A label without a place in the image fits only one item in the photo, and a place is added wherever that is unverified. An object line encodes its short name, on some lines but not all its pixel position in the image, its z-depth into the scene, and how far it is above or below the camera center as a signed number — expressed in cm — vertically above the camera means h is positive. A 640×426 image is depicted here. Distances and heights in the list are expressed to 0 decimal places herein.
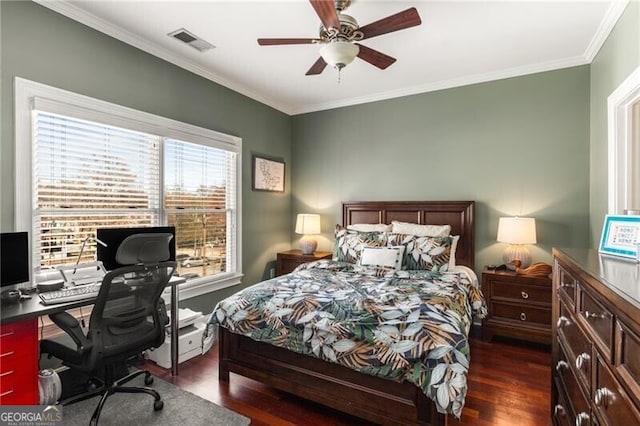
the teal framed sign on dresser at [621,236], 153 -12
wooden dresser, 88 -45
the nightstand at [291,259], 424 -63
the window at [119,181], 230 +28
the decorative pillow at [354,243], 347 -35
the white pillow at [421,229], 354 -20
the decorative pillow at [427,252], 317 -40
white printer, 274 -116
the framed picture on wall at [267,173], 425 +54
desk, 171 -55
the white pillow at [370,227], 387 -19
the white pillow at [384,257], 319 -46
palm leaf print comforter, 172 -71
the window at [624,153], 243 +45
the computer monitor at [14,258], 196 -29
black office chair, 188 -70
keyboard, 193 -52
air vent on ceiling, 276 +155
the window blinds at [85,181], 235 +26
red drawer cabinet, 172 -84
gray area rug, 205 -134
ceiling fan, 197 +119
